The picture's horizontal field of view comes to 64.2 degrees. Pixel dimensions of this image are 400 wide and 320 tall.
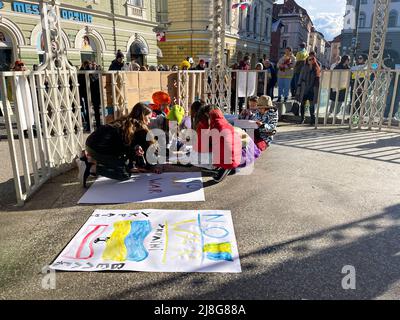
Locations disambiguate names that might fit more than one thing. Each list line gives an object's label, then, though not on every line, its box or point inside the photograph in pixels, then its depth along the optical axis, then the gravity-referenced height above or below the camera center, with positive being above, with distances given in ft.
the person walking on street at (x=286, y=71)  37.22 +1.09
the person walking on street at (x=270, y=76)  36.30 +0.50
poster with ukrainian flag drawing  9.14 -5.06
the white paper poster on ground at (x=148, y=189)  13.84 -4.93
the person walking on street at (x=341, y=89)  30.52 -0.85
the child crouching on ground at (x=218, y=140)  15.66 -2.91
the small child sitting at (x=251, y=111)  20.81 -1.93
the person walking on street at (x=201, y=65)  34.85 +1.71
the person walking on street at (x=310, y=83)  30.19 -0.24
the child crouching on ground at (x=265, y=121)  19.54 -2.48
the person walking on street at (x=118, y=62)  29.27 +1.70
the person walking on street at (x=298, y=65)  32.96 +1.56
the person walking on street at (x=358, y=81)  27.45 -0.07
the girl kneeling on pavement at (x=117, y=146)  14.75 -2.96
